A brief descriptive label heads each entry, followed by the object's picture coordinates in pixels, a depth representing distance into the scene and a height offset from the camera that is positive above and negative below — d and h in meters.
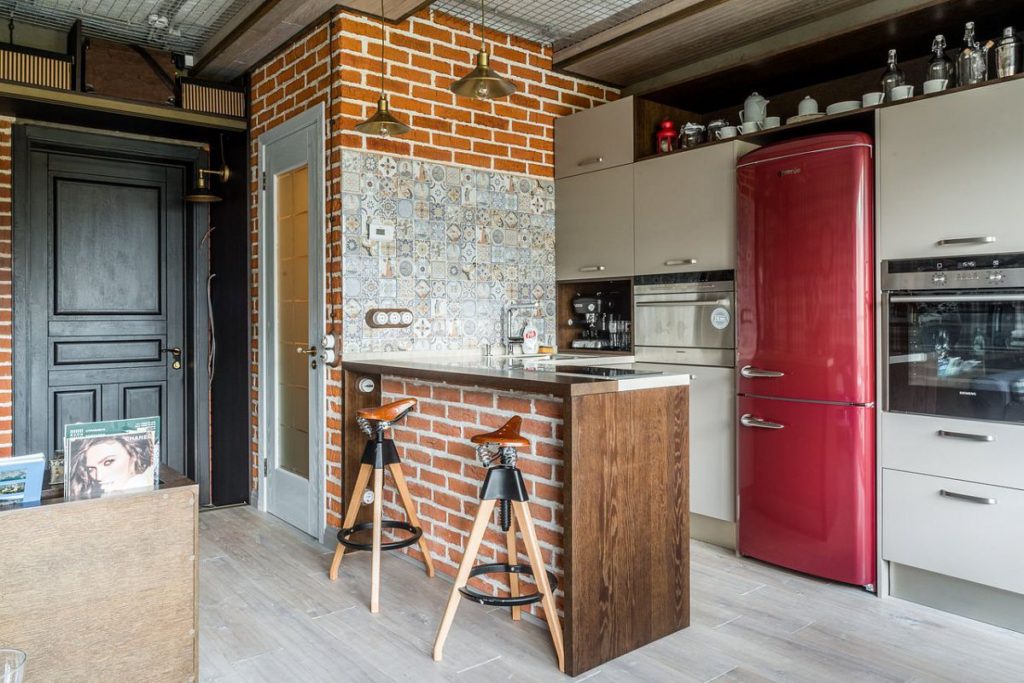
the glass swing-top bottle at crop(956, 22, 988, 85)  2.85 +1.06
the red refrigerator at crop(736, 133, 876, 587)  3.06 -0.10
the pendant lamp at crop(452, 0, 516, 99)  2.64 +0.92
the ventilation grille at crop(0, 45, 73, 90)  3.58 +1.36
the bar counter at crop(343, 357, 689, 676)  2.39 -0.54
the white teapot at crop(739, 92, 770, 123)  3.70 +1.14
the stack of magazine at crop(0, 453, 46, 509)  1.70 -0.33
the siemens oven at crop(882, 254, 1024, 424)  2.68 -0.02
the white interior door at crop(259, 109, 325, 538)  3.77 +0.09
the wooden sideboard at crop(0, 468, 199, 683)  1.68 -0.60
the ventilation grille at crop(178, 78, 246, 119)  4.19 +1.40
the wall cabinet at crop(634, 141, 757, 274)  3.58 +0.64
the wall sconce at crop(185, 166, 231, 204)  4.27 +0.91
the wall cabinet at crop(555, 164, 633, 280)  4.10 +0.64
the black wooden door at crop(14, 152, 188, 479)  4.12 +0.23
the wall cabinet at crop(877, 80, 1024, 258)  2.67 +0.61
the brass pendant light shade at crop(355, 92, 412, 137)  3.03 +0.89
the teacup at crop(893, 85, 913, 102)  2.99 +0.99
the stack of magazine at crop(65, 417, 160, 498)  1.78 -0.30
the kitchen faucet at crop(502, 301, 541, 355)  4.21 -0.01
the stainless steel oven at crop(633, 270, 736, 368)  3.62 +0.08
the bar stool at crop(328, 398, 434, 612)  2.93 -0.62
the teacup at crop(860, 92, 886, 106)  3.09 +1.00
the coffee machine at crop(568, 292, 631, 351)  4.39 +0.06
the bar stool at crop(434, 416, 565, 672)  2.41 -0.64
